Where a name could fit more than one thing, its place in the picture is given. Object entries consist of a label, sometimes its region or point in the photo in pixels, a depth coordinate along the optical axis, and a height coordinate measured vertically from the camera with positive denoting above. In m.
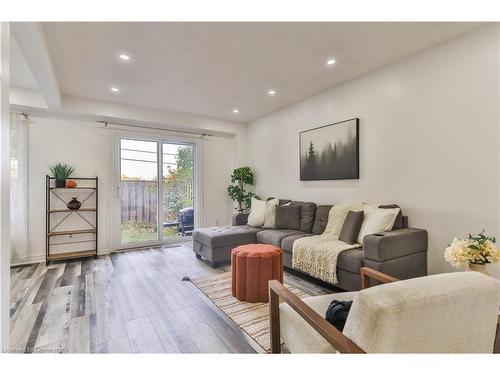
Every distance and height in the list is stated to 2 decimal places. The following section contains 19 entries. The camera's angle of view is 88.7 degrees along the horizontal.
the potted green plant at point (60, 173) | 3.84 +0.21
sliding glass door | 4.61 -0.08
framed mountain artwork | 3.37 +0.50
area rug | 1.93 -1.10
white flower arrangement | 1.81 -0.48
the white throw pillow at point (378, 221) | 2.64 -0.37
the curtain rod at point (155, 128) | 4.35 +1.10
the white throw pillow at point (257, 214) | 4.14 -0.46
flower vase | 1.83 -0.59
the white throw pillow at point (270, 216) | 4.02 -0.47
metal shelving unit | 3.81 -0.51
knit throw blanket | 2.62 -0.69
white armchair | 0.82 -0.45
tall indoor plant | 5.21 -0.03
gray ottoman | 3.55 -0.79
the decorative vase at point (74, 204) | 3.94 -0.27
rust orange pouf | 2.46 -0.84
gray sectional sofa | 2.34 -0.68
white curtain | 3.63 -0.01
